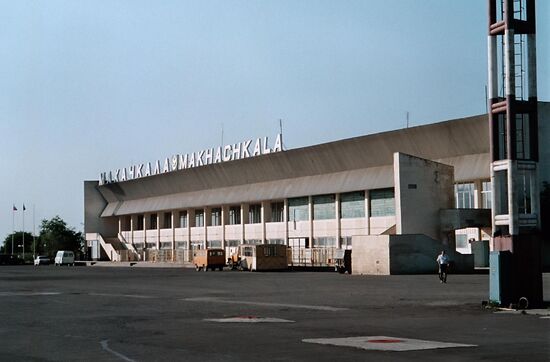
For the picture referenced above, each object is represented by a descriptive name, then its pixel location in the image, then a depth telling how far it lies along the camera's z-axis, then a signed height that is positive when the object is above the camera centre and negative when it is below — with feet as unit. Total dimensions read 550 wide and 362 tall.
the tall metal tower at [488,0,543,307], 80.69 +6.34
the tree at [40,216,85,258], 535.60 +0.19
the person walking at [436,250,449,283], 140.87 -5.60
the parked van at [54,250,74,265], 378.32 -8.76
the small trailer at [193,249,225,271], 255.50 -6.91
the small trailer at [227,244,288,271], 240.32 -6.23
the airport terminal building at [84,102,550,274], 209.36 +11.77
